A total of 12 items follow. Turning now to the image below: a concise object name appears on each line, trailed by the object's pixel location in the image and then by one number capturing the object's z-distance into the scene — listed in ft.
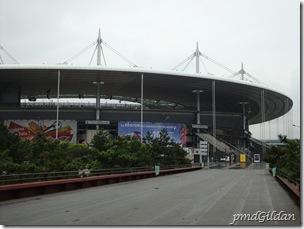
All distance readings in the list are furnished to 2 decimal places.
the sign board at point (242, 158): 271.35
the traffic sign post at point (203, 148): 206.10
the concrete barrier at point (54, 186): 50.00
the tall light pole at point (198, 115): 299.25
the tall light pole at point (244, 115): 333.99
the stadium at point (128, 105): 256.32
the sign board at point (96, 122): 278.26
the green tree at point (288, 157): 68.59
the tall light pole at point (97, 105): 277.17
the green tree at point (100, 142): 120.63
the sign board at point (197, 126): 296.40
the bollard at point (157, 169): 125.29
